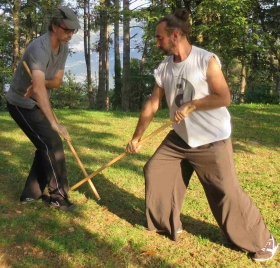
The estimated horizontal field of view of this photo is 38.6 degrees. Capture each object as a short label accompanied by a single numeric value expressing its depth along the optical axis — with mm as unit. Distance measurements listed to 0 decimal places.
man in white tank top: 3111
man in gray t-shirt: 3666
